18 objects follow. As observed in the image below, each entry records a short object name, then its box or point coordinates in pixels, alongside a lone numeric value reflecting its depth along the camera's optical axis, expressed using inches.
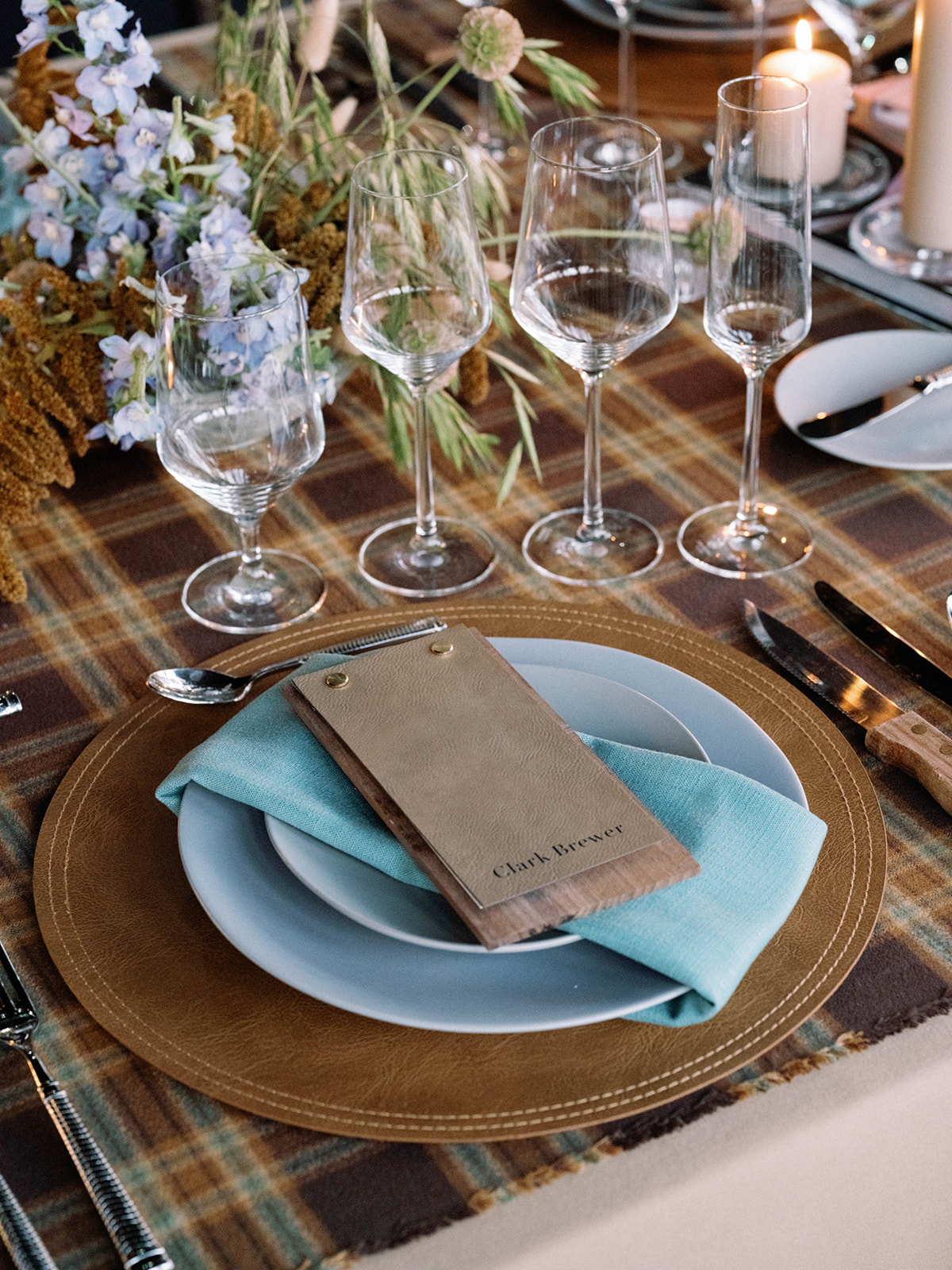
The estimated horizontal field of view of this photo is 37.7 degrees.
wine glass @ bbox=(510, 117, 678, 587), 36.9
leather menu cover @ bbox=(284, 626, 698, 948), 26.2
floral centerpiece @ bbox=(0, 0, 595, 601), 42.7
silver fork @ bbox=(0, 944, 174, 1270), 23.8
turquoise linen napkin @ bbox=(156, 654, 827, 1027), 26.3
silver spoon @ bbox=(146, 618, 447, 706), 35.8
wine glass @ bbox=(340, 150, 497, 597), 36.7
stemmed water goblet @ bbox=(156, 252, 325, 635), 35.3
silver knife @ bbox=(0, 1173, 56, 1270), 23.5
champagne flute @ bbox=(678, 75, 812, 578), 37.4
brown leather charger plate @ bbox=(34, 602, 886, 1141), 25.9
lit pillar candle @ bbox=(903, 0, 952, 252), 52.2
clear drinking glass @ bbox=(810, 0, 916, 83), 67.9
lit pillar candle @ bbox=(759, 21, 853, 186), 58.8
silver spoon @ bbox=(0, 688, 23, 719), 36.6
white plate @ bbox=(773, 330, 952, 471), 45.4
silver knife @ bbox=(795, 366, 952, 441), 45.8
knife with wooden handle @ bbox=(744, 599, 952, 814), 32.4
